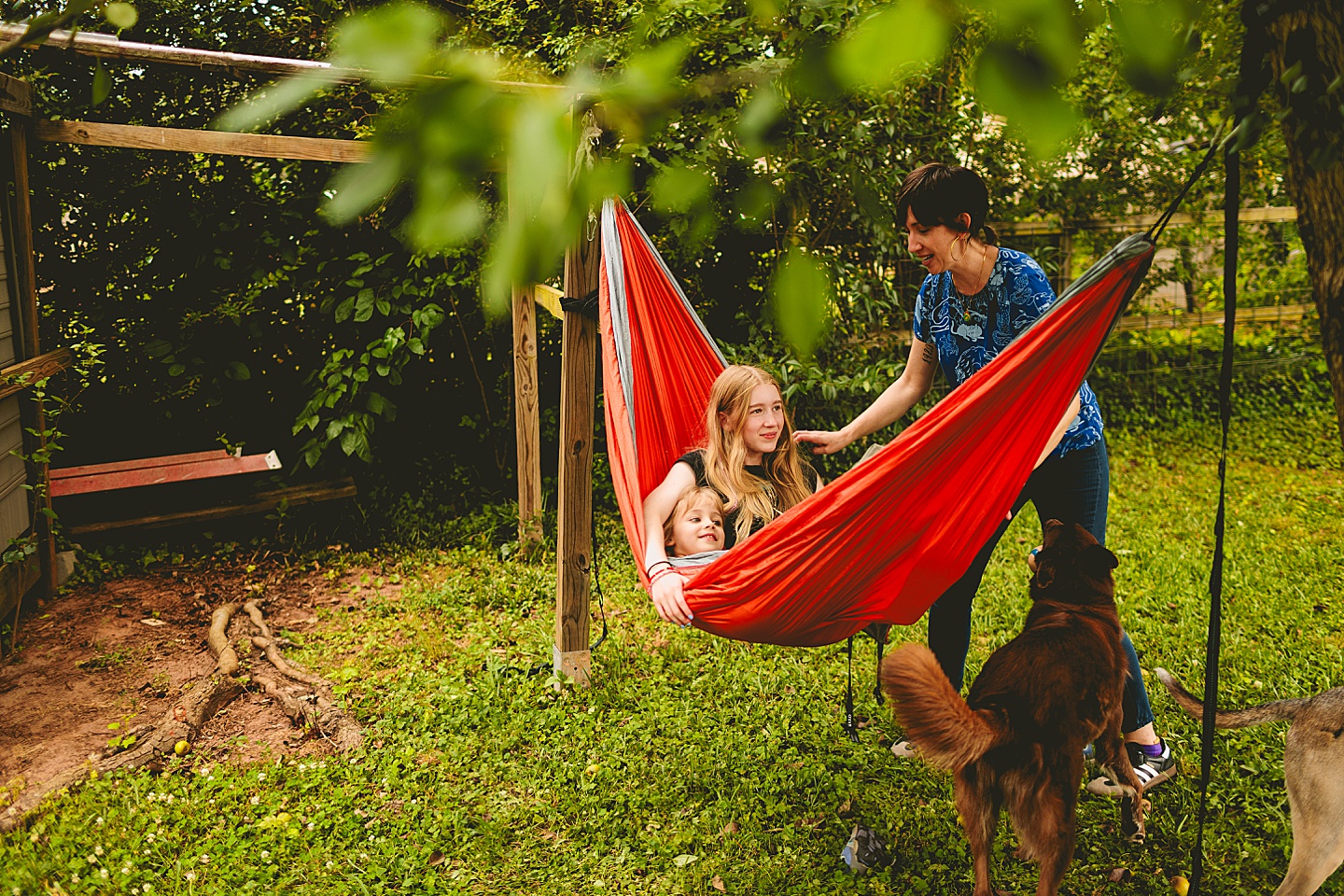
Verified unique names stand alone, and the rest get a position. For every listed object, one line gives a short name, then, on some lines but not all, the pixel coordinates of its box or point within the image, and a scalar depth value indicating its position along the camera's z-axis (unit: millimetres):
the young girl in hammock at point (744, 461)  2395
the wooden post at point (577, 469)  2641
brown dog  1519
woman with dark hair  1886
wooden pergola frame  2668
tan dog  1599
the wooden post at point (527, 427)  3670
